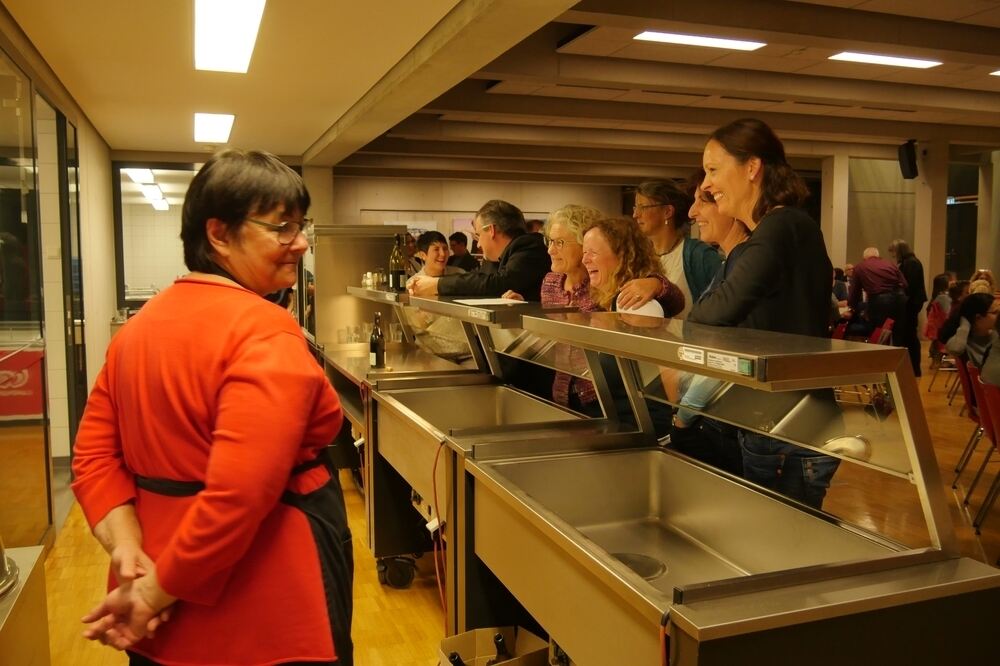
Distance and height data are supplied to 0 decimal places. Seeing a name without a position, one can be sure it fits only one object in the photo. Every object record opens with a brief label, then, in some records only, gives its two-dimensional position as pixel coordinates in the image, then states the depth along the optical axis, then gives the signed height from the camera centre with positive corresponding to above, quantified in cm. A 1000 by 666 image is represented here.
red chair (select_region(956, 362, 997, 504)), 387 -72
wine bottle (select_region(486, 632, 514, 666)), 216 -105
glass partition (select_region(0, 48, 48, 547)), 331 -29
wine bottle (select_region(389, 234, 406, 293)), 444 +0
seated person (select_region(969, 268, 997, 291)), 753 -8
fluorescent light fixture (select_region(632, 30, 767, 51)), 544 +161
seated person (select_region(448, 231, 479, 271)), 589 +10
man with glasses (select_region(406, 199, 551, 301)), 336 -4
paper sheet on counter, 262 -12
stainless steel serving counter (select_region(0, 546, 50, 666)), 147 -69
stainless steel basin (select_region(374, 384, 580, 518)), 239 -58
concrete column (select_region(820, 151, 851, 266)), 1107 +93
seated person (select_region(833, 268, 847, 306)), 1048 -25
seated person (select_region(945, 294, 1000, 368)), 417 -33
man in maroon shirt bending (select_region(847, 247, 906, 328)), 839 -24
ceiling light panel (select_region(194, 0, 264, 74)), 348 +114
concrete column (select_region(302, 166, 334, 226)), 841 +82
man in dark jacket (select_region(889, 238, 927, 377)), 856 -24
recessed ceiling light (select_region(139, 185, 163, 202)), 858 +83
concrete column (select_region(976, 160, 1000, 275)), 1262 +84
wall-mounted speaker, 1011 +141
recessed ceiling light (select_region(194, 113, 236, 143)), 593 +113
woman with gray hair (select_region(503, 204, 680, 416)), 282 -2
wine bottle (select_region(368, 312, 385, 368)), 394 -41
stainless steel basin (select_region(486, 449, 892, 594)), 168 -61
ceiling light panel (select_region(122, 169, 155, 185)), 800 +95
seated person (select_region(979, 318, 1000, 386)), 353 -45
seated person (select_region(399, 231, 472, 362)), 420 -32
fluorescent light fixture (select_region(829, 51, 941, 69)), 602 +163
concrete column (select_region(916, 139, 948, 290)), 1032 +82
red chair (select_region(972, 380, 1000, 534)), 363 -68
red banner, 330 -52
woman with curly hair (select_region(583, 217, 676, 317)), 252 +5
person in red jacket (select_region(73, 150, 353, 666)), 113 -29
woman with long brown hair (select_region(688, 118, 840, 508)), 175 +0
